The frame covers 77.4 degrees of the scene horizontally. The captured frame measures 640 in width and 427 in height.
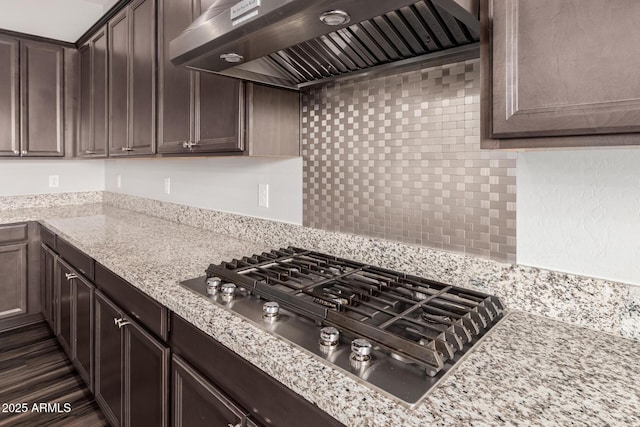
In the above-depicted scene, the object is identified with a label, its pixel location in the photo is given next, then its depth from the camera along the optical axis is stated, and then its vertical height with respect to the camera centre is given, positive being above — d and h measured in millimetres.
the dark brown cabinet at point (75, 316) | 2028 -624
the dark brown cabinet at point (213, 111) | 1568 +406
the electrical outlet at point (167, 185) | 2779 +142
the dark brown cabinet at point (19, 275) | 2920 -517
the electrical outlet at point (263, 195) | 1947 +53
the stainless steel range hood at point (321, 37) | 897 +470
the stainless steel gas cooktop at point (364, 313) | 776 -266
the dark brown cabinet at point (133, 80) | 2166 +752
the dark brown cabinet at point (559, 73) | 646 +233
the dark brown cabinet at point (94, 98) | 2818 +814
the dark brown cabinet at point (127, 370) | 1334 -635
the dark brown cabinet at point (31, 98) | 3041 +848
